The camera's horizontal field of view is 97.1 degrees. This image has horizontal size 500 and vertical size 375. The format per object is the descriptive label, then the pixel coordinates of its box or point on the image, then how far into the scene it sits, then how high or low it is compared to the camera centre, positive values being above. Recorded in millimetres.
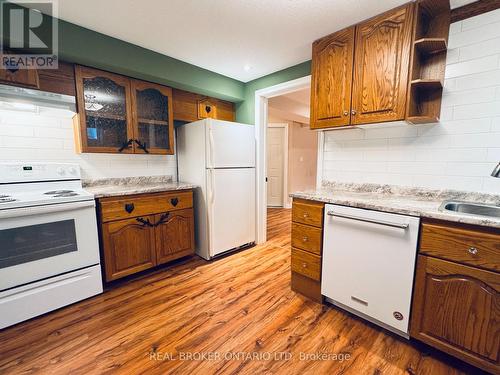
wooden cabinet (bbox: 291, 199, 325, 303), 1756 -694
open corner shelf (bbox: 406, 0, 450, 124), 1457 +735
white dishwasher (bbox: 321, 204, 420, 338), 1336 -670
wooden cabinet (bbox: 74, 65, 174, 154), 1990 +468
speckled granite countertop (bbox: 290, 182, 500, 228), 1168 -263
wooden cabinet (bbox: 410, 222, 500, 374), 1095 -783
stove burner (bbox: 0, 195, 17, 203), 1489 -266
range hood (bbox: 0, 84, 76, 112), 1604 +490
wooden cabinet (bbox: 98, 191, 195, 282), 1941 -699
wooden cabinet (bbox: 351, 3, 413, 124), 1481 +686
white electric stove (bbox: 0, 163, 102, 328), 1501 -604
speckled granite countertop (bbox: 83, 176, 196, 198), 1975 -256
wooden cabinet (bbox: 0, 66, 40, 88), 1582 +624
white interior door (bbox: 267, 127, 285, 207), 5215 -61
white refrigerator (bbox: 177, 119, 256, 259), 2436 -178
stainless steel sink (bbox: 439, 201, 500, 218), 1379 -286
